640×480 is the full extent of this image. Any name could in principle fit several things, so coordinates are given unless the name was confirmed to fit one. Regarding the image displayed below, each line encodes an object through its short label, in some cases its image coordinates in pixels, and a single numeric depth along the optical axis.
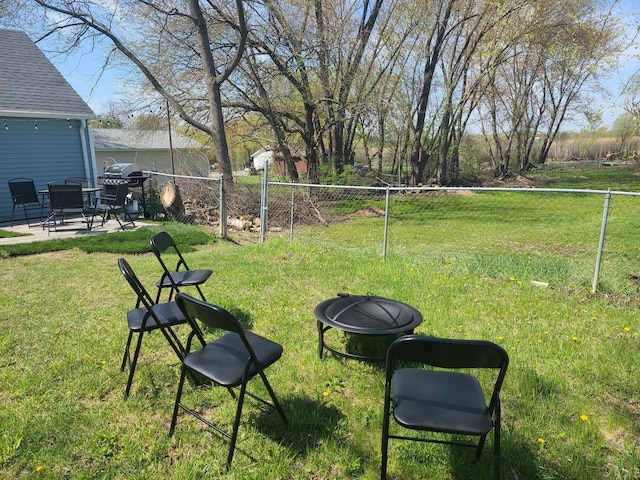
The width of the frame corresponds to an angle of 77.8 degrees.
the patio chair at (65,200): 8.69
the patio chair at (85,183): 10.31
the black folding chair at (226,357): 1.96
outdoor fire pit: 2.98
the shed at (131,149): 25.89
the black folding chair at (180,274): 3.81
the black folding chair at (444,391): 1.68
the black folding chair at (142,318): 2.62
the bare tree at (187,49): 10.63
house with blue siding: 10.28
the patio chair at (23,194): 9.55
